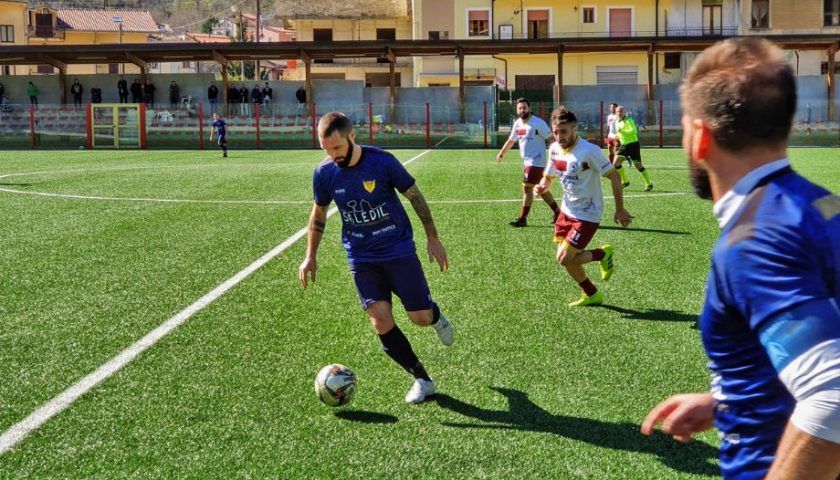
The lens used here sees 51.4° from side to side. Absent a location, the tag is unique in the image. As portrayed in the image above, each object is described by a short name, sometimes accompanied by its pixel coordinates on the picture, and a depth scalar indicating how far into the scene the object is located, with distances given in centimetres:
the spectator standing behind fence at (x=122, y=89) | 4822
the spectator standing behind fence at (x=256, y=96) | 4819
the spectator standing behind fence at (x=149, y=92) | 4834
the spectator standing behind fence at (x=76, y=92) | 4847
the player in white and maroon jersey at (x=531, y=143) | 1491
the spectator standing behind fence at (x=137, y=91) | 4759
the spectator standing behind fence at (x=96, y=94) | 4863
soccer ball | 550
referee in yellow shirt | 2006
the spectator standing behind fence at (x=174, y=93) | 4825
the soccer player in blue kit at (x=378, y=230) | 602
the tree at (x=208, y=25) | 12272
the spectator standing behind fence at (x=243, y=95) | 4815
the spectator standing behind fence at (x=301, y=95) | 4850
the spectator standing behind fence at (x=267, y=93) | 4850
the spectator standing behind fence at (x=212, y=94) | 4834
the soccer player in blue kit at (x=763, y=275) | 185
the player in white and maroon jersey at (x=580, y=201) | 880
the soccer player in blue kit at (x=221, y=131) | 3495
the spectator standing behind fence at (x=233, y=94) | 4909
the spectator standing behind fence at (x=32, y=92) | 4894
